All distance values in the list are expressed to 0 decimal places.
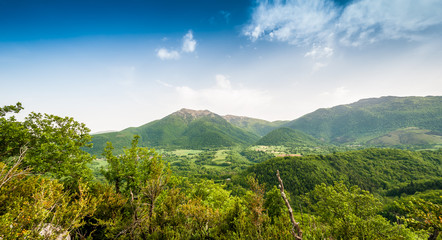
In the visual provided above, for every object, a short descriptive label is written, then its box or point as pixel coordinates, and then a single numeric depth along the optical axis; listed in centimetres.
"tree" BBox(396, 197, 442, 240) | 778
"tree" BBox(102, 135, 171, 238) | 1756
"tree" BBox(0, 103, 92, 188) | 1684
